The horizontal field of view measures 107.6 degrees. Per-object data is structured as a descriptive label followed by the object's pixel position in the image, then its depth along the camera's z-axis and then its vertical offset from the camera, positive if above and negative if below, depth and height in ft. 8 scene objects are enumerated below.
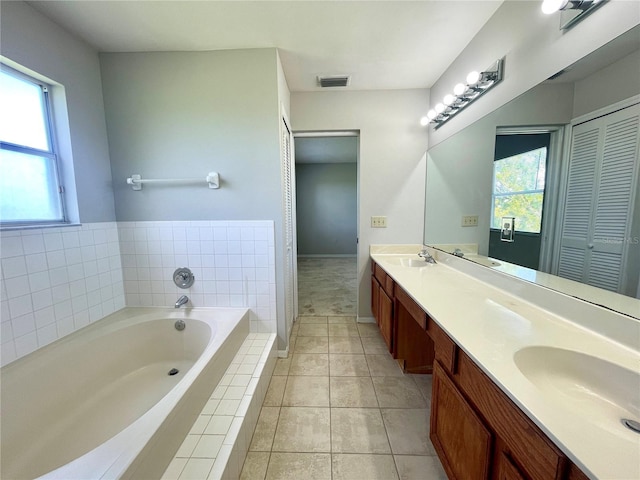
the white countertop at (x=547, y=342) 1.58 -1.51
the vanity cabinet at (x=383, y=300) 6.07 -2.50
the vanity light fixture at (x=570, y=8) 2.96 +2.67
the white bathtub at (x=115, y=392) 2.83 -2.99
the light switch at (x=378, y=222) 7.93 -0.28
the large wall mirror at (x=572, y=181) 2.64 +0.44
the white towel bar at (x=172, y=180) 5.87 +0.89
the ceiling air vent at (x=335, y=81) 6.81 +3.95
